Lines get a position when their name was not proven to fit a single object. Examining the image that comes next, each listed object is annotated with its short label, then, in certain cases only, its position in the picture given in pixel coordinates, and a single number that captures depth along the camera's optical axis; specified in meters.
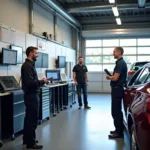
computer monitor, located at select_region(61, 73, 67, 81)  7.88
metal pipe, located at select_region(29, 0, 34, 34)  6.67
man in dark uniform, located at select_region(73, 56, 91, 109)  7.33
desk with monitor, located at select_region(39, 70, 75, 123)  5.37
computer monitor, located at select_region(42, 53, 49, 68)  7.09
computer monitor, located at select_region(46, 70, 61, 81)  7.30
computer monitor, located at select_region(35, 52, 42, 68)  6.61
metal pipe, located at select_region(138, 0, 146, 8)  7.05
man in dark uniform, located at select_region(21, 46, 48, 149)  3.40
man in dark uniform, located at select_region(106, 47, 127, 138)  3.91
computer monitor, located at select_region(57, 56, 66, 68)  8.52
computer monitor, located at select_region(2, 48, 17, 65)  4.79
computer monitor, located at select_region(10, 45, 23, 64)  5.37
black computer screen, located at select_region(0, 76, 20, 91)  4.27
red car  2.00
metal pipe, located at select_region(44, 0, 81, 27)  6.97
